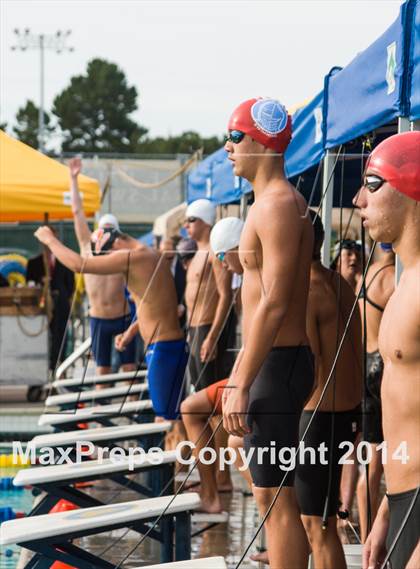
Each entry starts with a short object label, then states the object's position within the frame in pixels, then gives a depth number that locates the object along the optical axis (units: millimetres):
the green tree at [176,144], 64938
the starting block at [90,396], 8258
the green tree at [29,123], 63594
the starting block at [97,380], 9117
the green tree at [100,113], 69562
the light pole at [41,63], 48131
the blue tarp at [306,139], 6023
